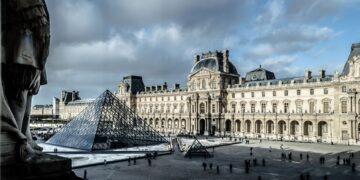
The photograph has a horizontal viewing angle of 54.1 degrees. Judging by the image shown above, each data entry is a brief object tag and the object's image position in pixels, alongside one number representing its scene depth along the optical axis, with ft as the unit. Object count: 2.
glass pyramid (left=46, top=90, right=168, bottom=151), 139.44
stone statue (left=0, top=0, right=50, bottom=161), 17.20
